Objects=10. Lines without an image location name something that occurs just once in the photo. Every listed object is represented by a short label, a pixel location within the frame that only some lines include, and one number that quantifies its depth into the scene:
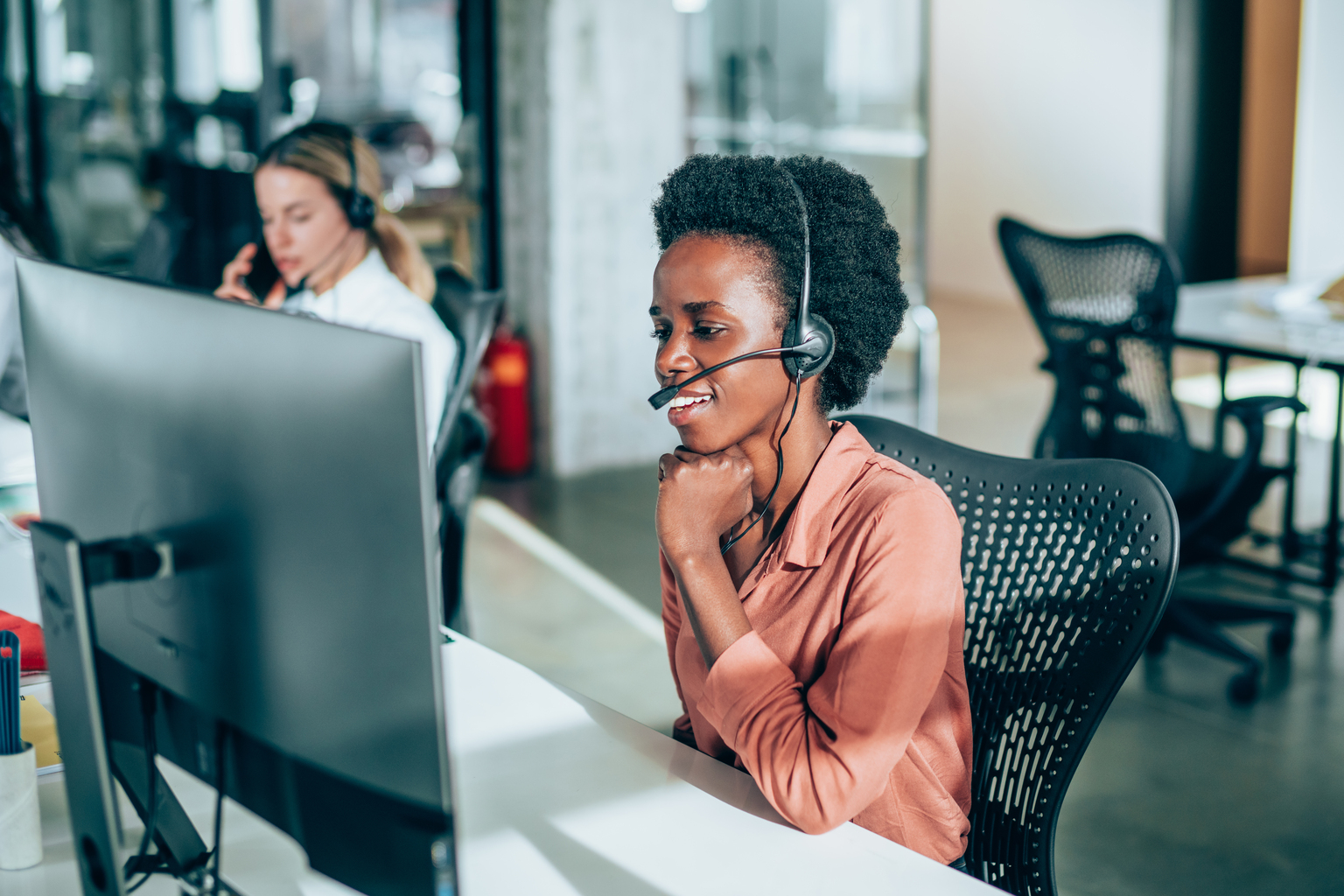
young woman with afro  1.06
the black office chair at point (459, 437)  2.15
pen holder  1.05
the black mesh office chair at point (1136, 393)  2.81
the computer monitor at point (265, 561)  0.74
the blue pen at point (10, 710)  1.04
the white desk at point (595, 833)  1.03
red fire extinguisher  4.61
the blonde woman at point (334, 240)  2.36
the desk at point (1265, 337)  2.94
